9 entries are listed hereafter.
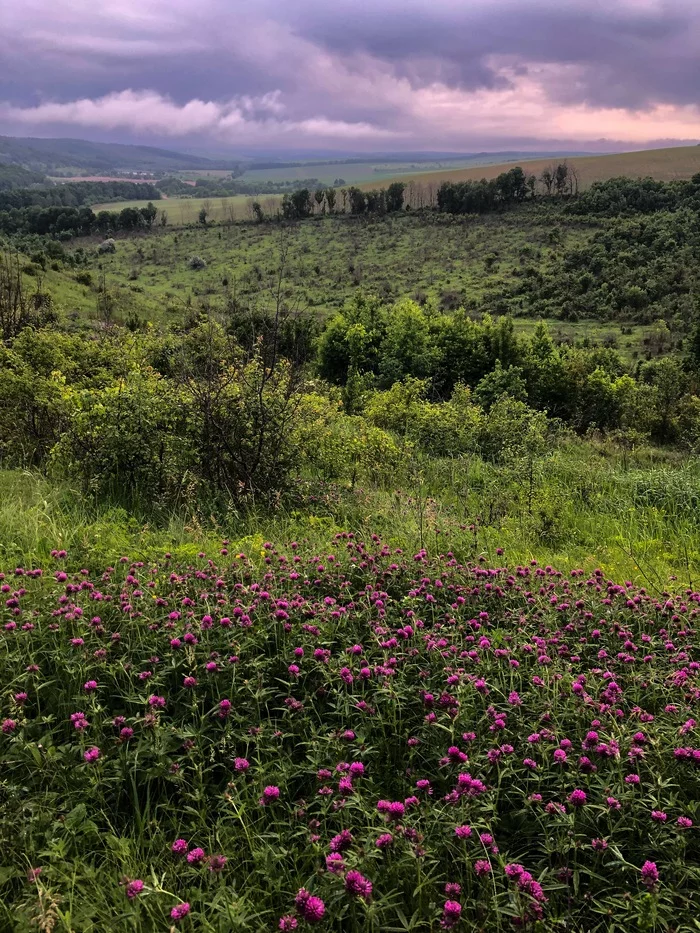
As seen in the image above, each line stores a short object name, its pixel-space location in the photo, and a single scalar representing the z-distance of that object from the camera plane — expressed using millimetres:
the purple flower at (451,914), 1887
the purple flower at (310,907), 1864
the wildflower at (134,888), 1946
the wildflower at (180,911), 1891
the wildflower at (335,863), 1992
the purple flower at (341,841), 2072
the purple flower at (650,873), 2033
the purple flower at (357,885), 1896
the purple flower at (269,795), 2301
